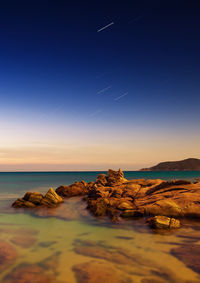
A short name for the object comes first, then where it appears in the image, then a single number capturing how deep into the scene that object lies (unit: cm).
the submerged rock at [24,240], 1148
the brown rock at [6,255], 888
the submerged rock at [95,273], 747
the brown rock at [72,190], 3478
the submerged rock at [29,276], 752
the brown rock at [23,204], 2330
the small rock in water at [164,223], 1378
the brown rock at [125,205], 2052
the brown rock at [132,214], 1772
